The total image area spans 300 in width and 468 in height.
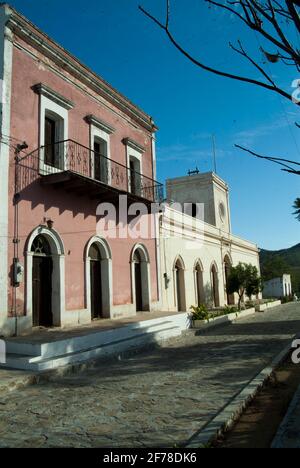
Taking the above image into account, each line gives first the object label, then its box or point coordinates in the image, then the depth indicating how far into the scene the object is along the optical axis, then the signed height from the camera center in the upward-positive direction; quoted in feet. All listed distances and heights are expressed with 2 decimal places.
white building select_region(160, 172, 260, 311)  60.70 +9.35
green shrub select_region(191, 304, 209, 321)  52.75 -1.99
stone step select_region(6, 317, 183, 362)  27.35 -2.81
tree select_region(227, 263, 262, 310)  76.59 +2.91
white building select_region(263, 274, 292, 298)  155.74 +2.74
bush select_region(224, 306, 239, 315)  62.43 -2.13
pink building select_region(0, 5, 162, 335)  33.12 +10.73
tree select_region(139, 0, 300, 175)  9.91 +6.22
